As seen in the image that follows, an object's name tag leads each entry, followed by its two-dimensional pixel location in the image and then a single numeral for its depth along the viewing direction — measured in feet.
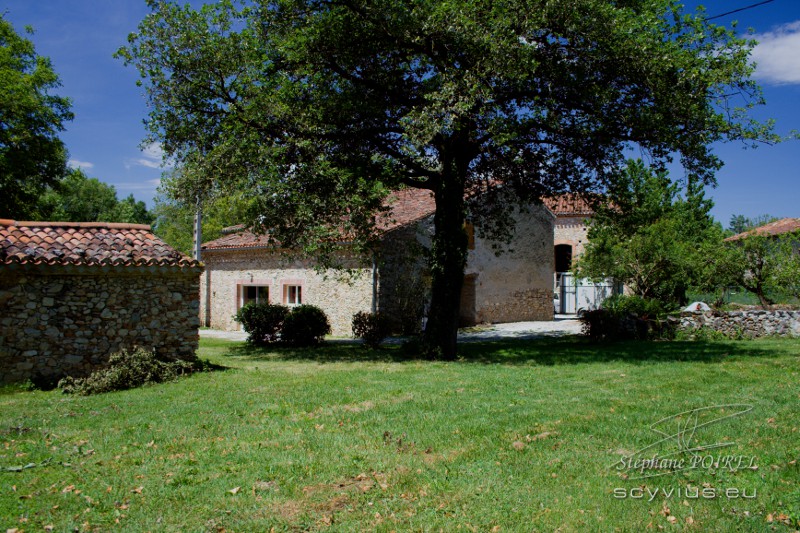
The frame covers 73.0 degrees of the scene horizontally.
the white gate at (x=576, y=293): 90.17
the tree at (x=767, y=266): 53.93
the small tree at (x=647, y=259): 58.65
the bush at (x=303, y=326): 50.01
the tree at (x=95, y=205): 162.71
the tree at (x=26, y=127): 68.44
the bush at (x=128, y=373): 28.66
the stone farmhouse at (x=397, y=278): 56.44
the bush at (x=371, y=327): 49.19
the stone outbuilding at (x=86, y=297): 29.12
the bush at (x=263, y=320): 51.24
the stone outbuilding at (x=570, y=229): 98.27
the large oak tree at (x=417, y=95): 34.27
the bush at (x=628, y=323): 50.47
